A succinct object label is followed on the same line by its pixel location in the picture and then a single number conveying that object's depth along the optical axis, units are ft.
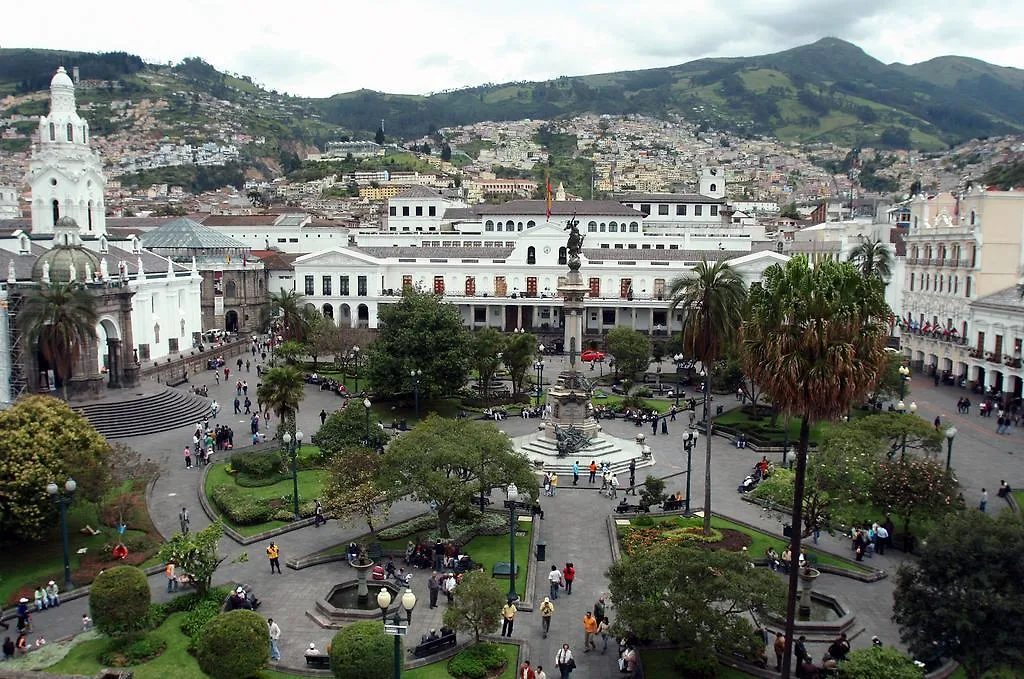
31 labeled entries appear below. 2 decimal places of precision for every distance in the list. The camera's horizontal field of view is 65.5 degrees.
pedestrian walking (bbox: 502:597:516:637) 60.75
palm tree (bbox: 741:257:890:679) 45.37
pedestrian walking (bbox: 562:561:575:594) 69.21
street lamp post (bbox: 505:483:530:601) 66.03
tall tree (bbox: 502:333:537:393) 144.97
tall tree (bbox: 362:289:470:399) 131.85
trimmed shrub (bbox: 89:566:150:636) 57.36
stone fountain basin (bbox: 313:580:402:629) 63.57
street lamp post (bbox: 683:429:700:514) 88.07
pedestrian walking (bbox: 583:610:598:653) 59.21
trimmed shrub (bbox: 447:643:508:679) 55.52
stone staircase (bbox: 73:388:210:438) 117.29
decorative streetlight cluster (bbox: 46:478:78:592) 69.36
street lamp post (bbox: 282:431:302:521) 84.64
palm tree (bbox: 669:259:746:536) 79.36
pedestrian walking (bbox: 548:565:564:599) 67.67
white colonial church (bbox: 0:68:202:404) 123.65
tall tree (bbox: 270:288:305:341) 172.24
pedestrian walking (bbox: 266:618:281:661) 57.47
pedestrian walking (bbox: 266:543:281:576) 72.43
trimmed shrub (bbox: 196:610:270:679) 51.49
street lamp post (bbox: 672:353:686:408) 161.68
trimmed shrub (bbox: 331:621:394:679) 49.47
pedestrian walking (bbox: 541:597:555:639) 61.93
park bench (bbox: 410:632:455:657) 57.41
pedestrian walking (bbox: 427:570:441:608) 65.88
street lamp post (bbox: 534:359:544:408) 145.89
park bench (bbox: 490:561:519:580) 71.10
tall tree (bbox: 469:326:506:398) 144.05
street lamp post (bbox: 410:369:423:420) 127.54
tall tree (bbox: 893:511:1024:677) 47.88
